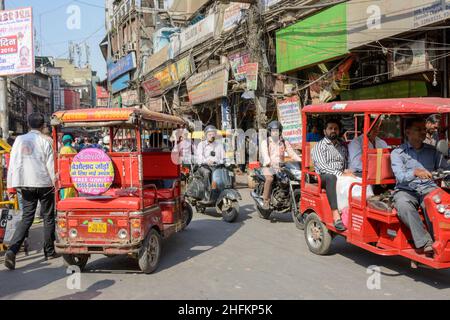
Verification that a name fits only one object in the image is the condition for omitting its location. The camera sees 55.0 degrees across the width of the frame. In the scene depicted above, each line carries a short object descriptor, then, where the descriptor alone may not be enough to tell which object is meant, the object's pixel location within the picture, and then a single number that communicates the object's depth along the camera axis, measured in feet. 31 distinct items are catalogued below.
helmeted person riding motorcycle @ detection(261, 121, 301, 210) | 26.68
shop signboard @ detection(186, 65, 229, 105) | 52.75
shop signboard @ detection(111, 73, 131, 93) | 111.25
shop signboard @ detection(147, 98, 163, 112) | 78.56
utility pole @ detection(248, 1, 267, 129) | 42.09
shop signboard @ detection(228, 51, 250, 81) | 48.10
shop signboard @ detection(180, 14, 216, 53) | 56.80
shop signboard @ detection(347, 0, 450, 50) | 25.14
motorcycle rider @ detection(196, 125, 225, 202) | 29.37
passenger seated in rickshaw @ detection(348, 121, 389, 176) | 18.49
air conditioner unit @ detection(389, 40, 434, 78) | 26.86
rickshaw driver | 14.17
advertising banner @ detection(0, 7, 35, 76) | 33.68
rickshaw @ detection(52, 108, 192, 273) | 16.28
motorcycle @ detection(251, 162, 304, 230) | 25.02
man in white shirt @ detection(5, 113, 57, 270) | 18.81
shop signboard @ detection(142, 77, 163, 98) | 78.00
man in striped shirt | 18.40
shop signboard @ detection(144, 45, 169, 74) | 74.41
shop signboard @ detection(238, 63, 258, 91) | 42.70
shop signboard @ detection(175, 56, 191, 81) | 63.60
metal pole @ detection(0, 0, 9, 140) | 35.68
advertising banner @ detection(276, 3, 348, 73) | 32.71
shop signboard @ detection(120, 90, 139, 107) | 102.90
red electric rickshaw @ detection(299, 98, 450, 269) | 13.65
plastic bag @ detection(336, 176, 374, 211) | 17.30
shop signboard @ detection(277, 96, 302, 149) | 41.27
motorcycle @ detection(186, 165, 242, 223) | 27.61
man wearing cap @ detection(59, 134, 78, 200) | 24.94
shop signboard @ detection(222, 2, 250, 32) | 47.46
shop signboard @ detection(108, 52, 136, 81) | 104.33
